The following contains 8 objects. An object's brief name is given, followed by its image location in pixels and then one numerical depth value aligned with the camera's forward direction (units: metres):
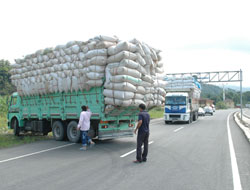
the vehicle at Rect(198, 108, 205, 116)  32.65
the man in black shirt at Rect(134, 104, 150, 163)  6.03
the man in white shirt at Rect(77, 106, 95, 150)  7.75
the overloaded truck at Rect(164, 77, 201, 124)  18.07
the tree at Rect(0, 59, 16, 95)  36.89
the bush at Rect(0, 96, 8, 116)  22.55
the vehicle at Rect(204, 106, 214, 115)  36.69
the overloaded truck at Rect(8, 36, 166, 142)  7.81
